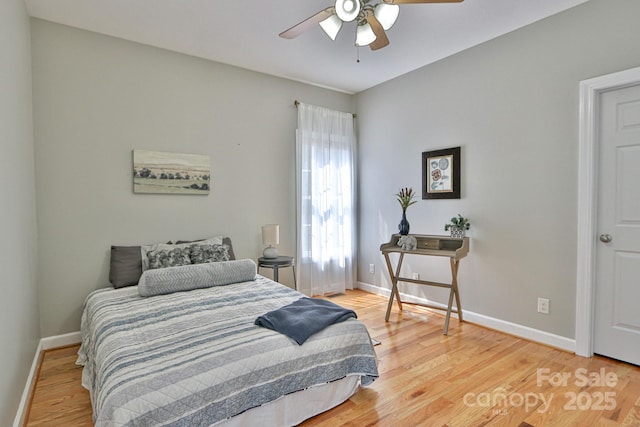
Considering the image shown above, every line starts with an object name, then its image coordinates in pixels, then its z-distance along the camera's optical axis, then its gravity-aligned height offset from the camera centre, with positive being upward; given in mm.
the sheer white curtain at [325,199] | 4195 +72
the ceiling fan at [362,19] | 2047 +1246
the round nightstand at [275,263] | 3566 -625
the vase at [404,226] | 3604 -239
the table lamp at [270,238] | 3709 -373
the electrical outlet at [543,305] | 2852 -883
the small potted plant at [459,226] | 3361 -225
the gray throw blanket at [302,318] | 1906 -700
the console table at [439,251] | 3139 -473
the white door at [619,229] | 2412 -198
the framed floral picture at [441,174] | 3496 +331
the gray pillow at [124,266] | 2934 -546
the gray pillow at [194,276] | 2592 -598
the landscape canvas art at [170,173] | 3197 +331
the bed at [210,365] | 1438 -796
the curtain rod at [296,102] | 4179 +1290
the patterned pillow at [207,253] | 3109 -460
